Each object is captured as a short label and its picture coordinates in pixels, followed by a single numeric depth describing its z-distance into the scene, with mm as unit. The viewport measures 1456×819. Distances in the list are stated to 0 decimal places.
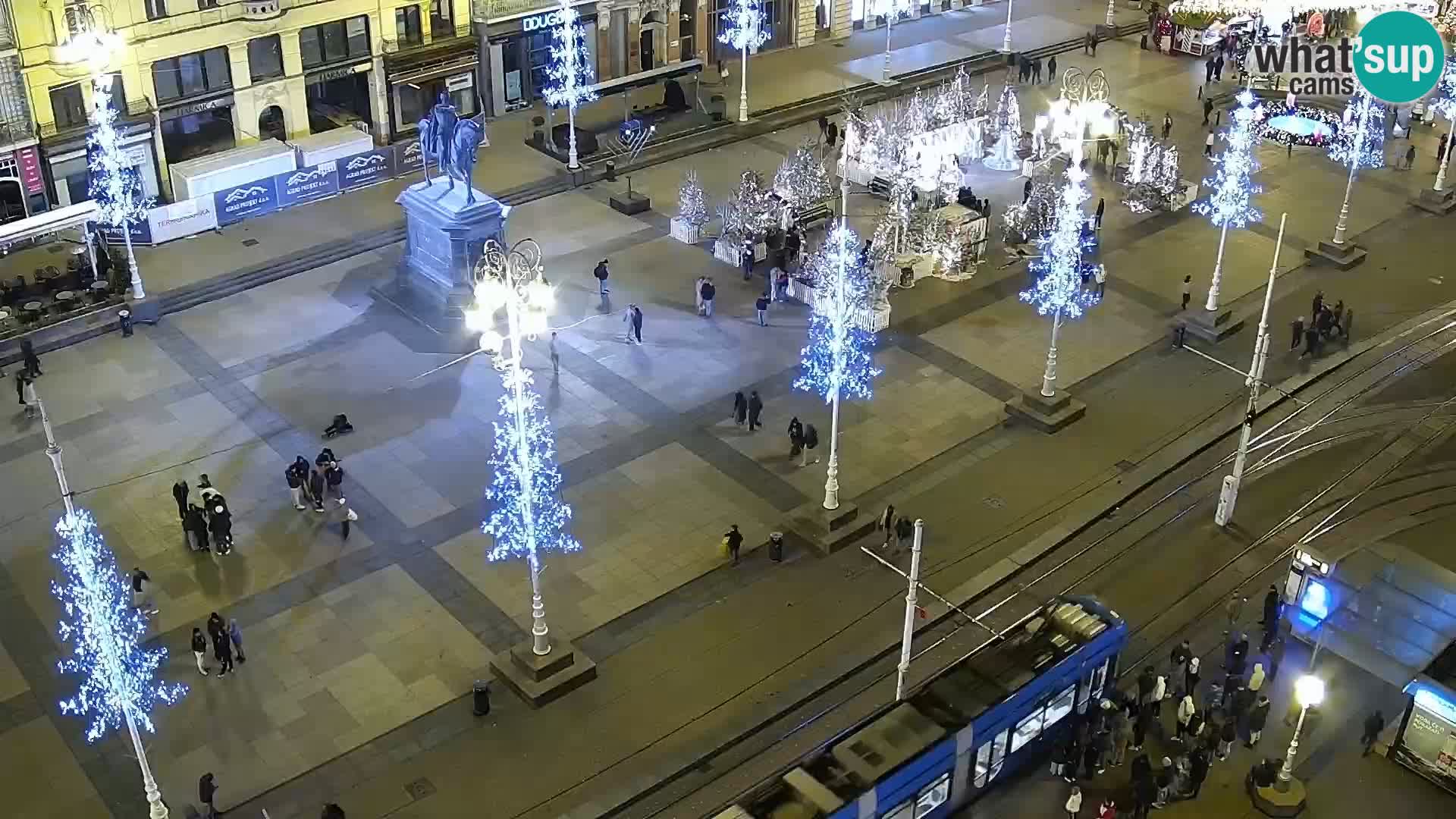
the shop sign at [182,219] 47719
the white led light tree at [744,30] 59688
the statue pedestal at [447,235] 42875
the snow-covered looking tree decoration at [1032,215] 49062
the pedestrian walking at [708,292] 43469
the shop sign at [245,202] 49125
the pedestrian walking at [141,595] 31609
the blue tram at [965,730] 23719
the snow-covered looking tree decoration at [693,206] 48219
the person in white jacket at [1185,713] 28469
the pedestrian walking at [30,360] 39500
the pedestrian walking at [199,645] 29609
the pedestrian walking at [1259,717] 28250
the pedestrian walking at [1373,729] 28375
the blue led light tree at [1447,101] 53281
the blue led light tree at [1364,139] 54591
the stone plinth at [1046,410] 38969
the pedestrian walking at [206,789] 25984
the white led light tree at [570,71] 53344
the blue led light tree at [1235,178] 43031
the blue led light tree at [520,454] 26297
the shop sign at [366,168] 51844
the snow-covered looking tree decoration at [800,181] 49531
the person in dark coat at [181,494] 33188
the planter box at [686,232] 48469
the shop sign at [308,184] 50469
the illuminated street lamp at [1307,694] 26250
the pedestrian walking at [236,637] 29984
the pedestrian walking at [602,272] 44125
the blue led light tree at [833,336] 36484
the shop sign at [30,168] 45781
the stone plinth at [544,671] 29406
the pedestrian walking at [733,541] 33156
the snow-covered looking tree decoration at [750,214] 46812
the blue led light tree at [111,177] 43250
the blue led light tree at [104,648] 24891
